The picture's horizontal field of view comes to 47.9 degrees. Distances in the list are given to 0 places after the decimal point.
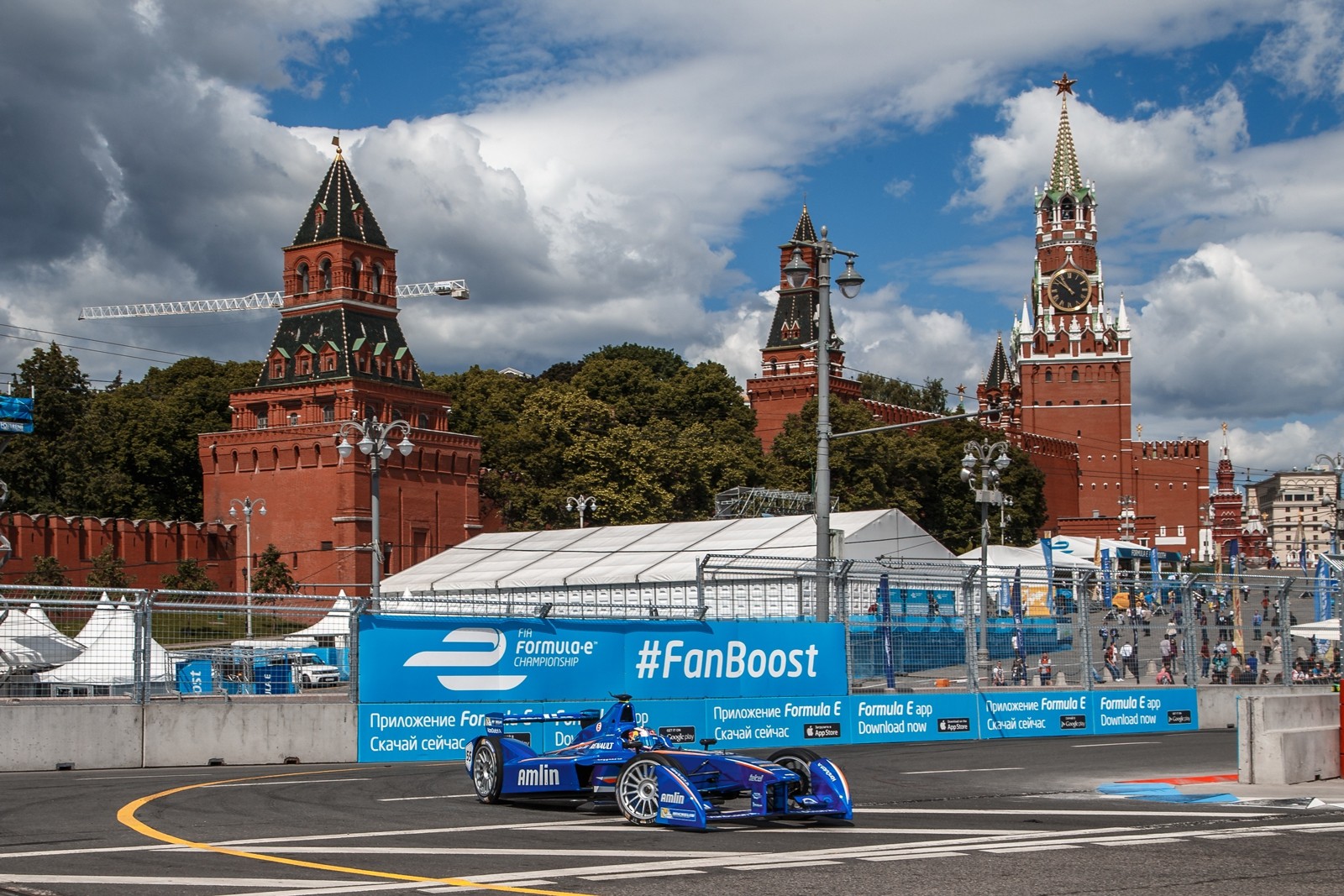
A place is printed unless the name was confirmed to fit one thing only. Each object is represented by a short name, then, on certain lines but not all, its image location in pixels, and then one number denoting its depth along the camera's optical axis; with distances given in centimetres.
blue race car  1177
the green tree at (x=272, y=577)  7634
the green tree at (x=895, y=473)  8962
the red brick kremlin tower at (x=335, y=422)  8375
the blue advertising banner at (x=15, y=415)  4347
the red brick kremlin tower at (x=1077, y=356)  15575
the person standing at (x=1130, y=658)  2828
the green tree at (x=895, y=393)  15075
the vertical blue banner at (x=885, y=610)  2419
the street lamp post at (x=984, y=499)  2484
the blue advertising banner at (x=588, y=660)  1994
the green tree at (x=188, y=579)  7419
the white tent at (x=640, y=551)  4744
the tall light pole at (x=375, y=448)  3278
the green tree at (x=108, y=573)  7062
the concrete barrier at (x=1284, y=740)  1561
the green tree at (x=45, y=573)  6875
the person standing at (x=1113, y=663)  2759
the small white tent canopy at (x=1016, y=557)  6291
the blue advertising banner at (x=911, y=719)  2405
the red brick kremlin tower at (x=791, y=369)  11794
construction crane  13225
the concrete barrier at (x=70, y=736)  1778
